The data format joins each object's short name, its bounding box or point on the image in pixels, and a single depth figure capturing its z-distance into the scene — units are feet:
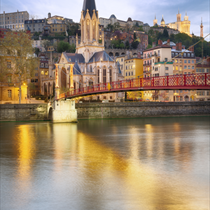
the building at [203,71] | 230.68
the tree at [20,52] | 151.12
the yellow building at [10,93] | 171.32
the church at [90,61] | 226.58
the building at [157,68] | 224.94
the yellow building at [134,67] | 261.65
